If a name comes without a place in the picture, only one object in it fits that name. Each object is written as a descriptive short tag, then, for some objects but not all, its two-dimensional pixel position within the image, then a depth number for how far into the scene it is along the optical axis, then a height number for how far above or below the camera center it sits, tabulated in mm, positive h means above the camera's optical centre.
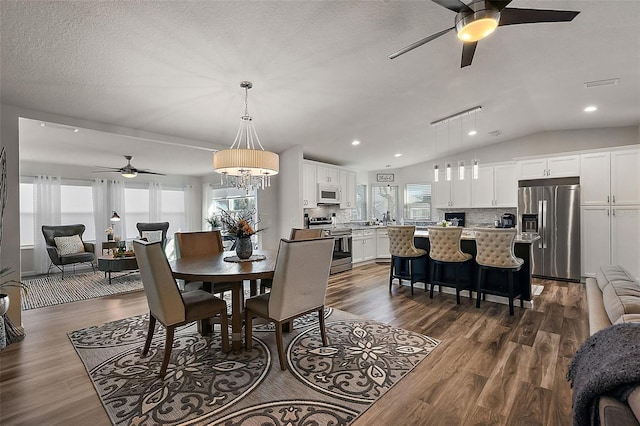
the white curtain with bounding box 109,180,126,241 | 6926 +226
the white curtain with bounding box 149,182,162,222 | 7617 +295
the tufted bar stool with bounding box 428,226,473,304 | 3867 -588
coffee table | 4887 -862
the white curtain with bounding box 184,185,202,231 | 8359 +111
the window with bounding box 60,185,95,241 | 6352 +149
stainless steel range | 5738 -683
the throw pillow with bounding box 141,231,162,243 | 6887 -527
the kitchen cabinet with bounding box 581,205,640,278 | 4604 -458
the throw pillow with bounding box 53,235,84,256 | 5598 -615
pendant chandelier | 2771 +478
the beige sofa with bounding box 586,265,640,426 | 816 -533
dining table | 2240 -483
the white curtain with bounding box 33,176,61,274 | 5859 +80
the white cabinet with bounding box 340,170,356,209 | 6785 +542
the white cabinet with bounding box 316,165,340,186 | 6102 +804
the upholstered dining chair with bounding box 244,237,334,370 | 2225 -608
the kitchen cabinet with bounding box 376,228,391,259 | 7082 -809
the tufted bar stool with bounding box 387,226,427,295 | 4371 -538
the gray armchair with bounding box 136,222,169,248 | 6699 -376
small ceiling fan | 5538 +830
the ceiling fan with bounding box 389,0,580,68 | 1710 +1193
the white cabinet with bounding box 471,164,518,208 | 5852 +494
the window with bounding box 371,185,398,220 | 7945 +310
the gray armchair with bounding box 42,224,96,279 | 5414 -700
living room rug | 4098 -1225
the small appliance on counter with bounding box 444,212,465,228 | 6488 -167
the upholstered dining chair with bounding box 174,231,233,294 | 3172 -410
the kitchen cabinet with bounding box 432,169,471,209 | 6438 +417
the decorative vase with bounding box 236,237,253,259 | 2917 -363
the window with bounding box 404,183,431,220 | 7340 +258
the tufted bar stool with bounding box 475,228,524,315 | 3414 -556
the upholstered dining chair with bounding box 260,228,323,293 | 3234 -286
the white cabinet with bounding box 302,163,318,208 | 5746 +525
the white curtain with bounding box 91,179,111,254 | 6695 +104
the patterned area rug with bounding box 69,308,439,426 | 1771 -1227
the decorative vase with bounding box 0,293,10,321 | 2548 -798
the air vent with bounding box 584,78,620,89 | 3464 +1557
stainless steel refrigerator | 4941 -241
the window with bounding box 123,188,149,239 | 7230 +133
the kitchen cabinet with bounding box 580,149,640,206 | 4602 +531
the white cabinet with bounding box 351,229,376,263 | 6410 -778
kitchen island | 3723 -831
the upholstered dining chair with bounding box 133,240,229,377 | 2127 -632
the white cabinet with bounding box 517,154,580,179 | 5090 +794
